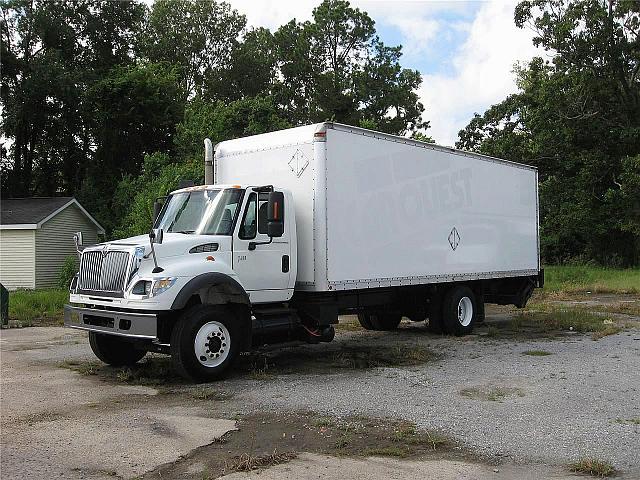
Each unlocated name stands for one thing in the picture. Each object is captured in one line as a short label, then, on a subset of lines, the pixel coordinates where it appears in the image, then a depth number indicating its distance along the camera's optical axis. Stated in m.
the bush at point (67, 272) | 26.19
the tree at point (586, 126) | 32.94
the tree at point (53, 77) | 34.53
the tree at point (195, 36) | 52.22
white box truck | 8.79
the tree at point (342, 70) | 48.06
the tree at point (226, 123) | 29.94
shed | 27.48
